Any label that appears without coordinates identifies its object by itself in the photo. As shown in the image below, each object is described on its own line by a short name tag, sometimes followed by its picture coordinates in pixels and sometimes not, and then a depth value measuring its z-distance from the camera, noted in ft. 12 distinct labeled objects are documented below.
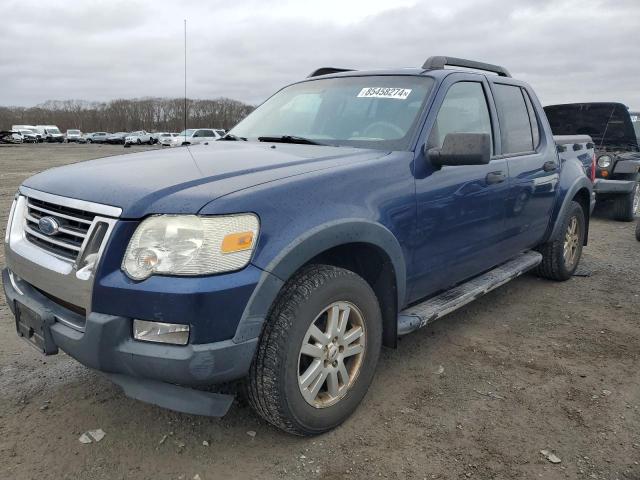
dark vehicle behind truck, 28.22
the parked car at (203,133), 112.16
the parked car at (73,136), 204.95
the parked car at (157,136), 172.58
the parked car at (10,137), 163.02
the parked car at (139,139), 171.26
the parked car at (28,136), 179.17
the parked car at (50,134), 201.23
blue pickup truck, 6.88
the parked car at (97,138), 195.00
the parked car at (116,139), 188.14
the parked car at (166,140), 142.16
